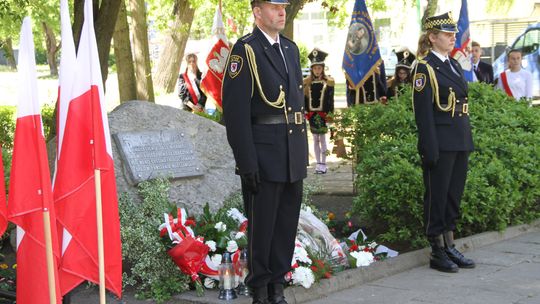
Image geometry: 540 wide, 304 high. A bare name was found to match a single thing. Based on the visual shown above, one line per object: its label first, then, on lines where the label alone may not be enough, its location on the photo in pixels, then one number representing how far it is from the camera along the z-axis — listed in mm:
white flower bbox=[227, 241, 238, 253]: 6340
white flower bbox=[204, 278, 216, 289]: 6215
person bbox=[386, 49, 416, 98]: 14835
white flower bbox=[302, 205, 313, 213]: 7704
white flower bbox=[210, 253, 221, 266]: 6223
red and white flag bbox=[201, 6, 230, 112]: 13586
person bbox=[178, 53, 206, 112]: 14781
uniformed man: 5496
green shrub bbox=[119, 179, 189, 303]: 6203
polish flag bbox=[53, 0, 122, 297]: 4598
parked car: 27047
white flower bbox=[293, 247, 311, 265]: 6336
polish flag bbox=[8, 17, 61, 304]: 4359
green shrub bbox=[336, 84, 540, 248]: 7801
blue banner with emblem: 12883
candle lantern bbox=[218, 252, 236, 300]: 5961
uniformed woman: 6855
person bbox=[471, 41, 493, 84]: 14373
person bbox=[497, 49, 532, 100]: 13547
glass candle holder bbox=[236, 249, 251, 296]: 6078
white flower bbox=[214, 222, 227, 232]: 6613
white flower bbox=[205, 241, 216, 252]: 6344
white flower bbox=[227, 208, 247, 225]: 7098
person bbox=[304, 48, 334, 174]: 13305
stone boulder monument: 7506
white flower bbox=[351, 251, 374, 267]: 6922
